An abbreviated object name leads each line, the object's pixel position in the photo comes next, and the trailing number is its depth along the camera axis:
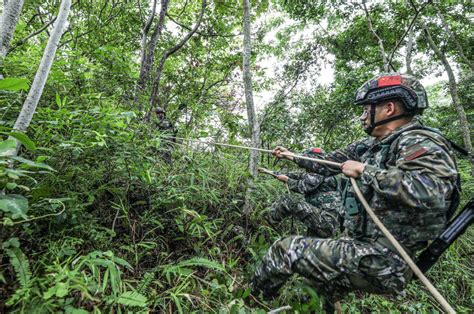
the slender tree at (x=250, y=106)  3.83
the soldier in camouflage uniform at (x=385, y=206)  1.87
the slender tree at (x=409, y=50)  8.19
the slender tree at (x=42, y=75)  1.79
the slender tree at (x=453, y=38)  8.26
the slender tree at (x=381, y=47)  6.21
